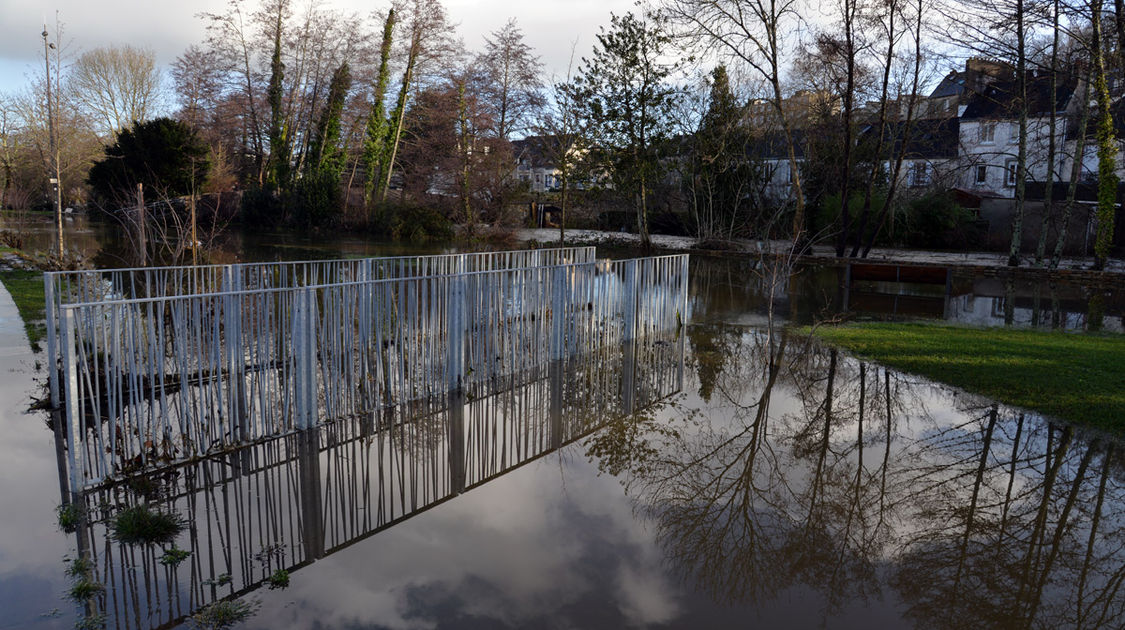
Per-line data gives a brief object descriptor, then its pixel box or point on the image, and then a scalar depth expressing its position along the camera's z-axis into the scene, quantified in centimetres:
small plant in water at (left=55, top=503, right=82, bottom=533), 428
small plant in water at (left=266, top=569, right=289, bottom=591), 374
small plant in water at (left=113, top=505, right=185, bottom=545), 412
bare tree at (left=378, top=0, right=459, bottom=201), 3045
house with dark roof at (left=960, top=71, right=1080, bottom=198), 3319
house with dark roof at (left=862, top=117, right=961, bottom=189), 2541
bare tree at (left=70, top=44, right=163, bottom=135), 3938
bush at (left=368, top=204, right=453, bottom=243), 2952
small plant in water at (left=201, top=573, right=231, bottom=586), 370
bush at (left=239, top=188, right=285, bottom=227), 3644
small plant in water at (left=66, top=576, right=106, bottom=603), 355
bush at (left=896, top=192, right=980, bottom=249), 2791
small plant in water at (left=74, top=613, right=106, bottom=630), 330
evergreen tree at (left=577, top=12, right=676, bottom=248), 2545
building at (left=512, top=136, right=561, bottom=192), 2955
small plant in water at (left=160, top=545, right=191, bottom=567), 386
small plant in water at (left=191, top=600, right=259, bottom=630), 337
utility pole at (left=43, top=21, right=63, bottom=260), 1517
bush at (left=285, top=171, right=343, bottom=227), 3381
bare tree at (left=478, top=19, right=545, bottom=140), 3058
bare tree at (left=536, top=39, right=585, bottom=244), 2738
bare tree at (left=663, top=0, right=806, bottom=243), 2380
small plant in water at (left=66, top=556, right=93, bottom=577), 376
